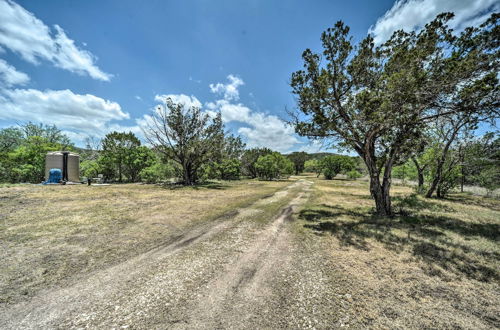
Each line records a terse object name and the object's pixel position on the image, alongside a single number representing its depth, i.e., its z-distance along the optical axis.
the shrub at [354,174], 49.25
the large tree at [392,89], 6.27
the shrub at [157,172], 29.06
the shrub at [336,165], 56.38
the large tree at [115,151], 30.98
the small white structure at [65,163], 21.58
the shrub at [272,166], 44.03
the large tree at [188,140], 25.28
